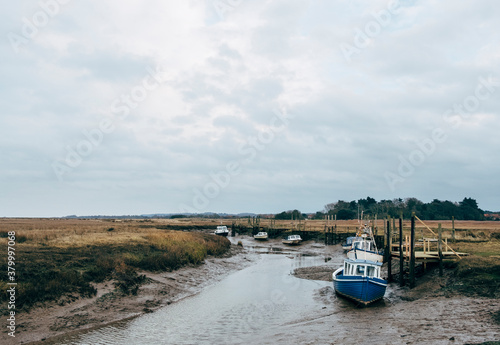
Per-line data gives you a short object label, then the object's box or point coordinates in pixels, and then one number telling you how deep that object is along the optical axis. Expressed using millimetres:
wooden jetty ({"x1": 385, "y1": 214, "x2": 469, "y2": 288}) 25500
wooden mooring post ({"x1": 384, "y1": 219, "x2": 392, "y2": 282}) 29172
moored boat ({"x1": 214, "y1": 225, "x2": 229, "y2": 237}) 84625
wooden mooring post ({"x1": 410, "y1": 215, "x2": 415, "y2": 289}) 25291
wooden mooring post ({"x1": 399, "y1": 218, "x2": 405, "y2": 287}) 27034
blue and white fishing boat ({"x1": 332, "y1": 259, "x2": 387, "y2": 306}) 22547
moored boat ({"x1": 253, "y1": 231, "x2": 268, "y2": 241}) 81812
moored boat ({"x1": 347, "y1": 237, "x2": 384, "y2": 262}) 27767
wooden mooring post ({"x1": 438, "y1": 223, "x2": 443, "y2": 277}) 25400
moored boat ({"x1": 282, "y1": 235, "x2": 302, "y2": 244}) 71000
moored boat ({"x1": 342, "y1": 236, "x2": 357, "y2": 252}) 53831
